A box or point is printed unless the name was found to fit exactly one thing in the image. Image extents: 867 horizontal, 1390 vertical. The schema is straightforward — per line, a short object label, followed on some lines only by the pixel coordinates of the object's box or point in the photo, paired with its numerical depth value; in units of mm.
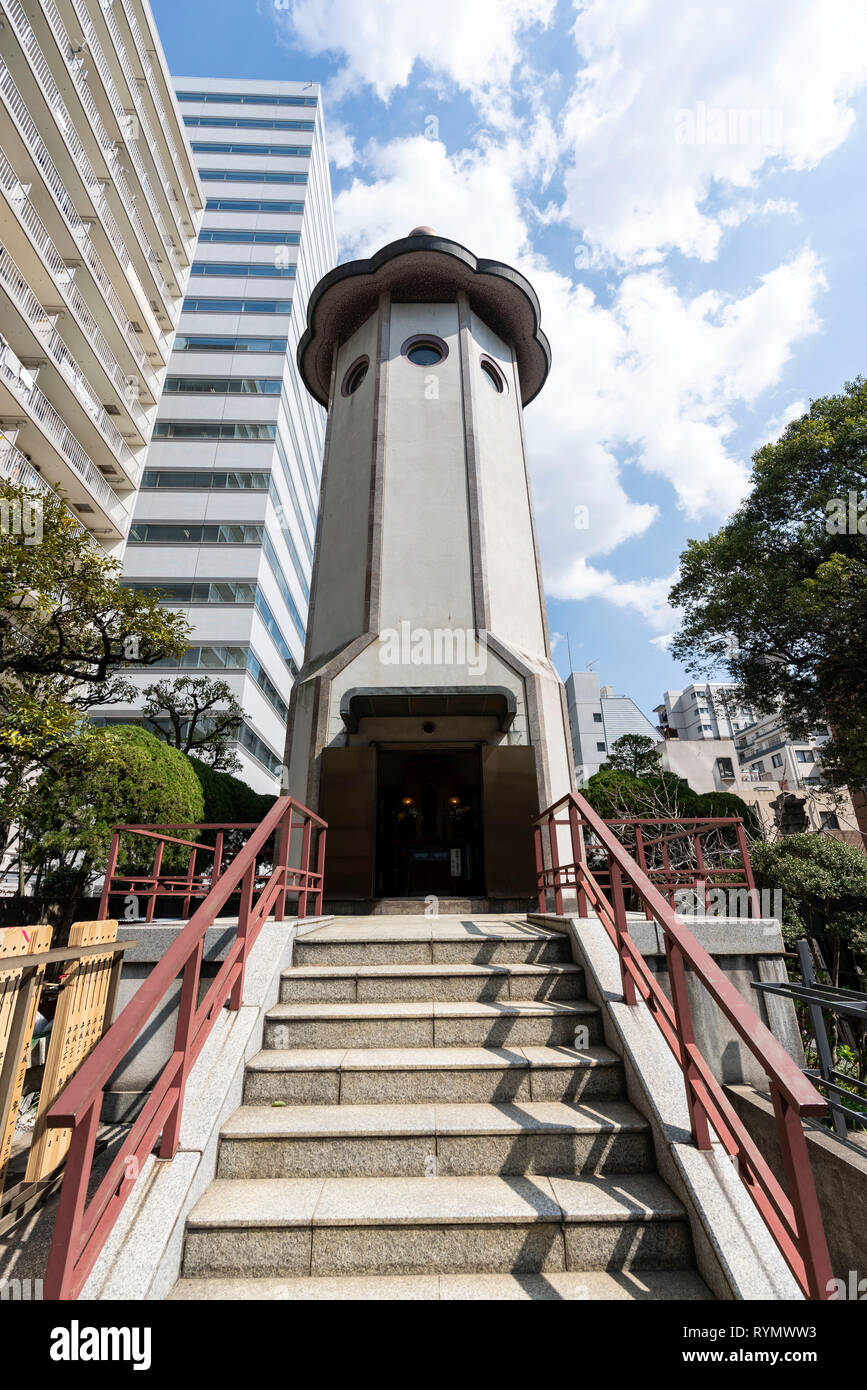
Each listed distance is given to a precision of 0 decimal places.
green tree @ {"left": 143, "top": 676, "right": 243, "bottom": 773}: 21750
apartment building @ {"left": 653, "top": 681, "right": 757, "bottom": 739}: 63750
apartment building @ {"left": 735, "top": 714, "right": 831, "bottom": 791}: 49938
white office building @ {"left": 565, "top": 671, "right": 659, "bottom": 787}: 49562
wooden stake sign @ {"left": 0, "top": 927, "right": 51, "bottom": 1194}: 3424
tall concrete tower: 8891
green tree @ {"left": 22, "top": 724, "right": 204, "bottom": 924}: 12266
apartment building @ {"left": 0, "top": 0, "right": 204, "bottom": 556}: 19094
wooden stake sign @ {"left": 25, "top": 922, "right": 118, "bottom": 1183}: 3705
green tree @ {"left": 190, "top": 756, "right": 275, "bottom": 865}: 15562
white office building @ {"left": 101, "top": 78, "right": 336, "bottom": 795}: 29625
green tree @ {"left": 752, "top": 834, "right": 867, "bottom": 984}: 10953
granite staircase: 2598
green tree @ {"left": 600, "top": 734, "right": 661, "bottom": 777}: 22719
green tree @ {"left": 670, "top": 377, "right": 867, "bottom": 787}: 14898
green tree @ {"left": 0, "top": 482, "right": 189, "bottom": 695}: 9625
